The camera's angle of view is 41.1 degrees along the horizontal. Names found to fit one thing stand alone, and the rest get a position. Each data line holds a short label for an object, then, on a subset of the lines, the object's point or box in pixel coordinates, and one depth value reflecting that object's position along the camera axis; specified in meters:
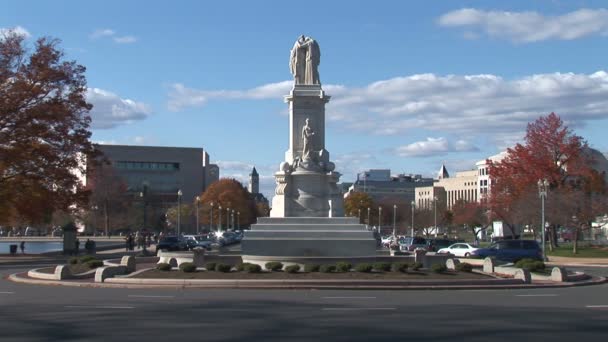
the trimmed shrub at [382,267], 31.02
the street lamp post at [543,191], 49.59
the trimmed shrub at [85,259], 36.91
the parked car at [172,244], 62.03
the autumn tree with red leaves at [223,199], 130.38
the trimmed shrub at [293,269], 30.28
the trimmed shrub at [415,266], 32.48
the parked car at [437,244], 59.94
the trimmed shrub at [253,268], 30.47
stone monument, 36.35
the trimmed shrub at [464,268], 32.72
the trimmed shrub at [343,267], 30.41
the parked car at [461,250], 52.62
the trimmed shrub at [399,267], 31.05
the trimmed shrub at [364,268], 30.27
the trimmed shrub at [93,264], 35.38
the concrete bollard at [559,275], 31.27
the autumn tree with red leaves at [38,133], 54.19
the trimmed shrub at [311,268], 30.59
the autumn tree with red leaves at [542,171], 68.38
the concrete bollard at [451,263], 35.74
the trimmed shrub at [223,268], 30.94
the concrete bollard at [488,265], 34.56
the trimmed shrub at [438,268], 31.04
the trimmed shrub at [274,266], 31.52
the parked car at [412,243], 62.41
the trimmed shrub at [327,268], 30.26
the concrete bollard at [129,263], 33.28
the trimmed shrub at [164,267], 31.97
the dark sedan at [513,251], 48.53
